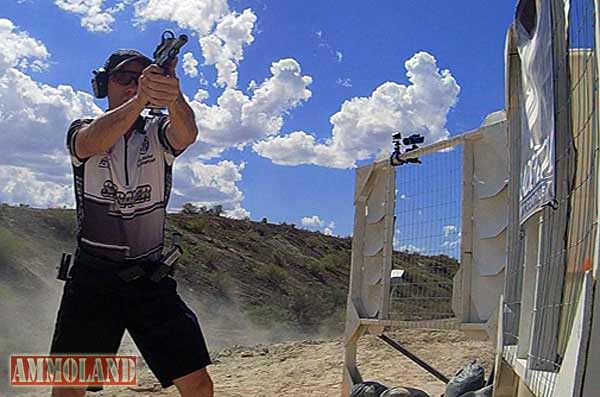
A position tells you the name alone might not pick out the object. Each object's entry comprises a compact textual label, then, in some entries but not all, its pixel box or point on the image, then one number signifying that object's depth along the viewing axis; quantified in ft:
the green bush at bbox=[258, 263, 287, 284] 95.91
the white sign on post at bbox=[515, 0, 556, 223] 8.45
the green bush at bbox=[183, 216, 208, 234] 108.47
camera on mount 19.69
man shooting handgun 10.11
